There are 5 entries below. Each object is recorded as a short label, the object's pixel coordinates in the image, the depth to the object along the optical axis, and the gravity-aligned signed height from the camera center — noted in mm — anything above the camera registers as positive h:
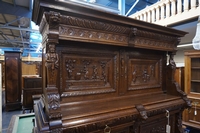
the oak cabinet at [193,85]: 2828 -502
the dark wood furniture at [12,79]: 4047 -480
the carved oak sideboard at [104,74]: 825 -93
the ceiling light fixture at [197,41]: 1840 +351
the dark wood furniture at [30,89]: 3552 -728
